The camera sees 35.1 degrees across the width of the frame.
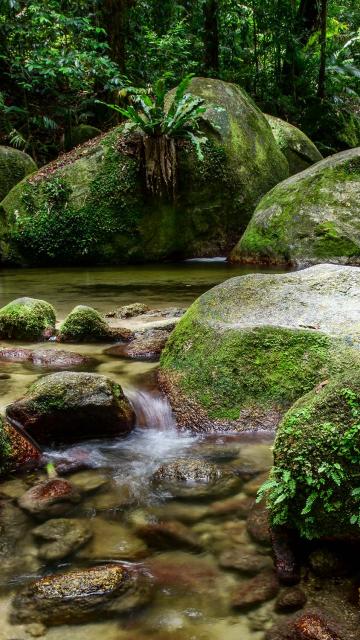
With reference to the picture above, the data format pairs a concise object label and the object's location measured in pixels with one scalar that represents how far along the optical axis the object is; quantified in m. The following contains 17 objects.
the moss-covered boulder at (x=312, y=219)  8.23
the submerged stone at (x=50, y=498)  2.52
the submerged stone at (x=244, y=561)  2.10
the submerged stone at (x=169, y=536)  2.30
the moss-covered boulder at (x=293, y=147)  12.90
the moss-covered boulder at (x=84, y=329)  4.86
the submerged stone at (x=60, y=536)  2.24
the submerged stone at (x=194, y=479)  2.69
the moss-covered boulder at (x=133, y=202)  10.13
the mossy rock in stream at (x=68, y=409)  3.22
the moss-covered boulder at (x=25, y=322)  4.97
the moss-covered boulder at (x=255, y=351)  3.27
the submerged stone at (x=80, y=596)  1.87
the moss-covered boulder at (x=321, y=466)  1.92
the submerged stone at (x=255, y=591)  1.92
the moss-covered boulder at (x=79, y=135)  13.74
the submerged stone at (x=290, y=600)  1.84
